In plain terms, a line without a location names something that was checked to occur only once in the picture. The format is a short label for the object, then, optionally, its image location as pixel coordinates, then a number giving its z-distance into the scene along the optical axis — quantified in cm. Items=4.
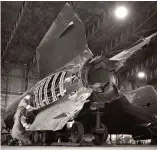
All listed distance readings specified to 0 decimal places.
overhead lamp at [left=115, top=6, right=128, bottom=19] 1092
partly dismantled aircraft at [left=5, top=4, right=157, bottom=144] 490
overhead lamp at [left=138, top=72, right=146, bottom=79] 1860
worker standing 603
